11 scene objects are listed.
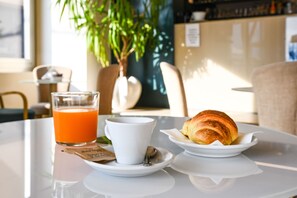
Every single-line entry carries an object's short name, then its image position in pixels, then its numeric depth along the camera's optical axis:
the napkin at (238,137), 0.83
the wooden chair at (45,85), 4.93
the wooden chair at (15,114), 3.55
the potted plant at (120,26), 5.22
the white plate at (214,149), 0.75
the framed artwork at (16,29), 5.11
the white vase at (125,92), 5.36
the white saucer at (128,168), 0.61
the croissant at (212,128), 0.78
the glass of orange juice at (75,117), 0.89
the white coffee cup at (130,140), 0.66
